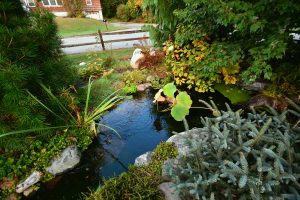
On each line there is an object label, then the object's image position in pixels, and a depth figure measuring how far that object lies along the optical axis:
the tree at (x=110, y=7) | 27.70
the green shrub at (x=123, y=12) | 25.70
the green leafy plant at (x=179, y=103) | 4.61
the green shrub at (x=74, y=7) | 28.16
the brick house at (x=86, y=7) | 27.70
